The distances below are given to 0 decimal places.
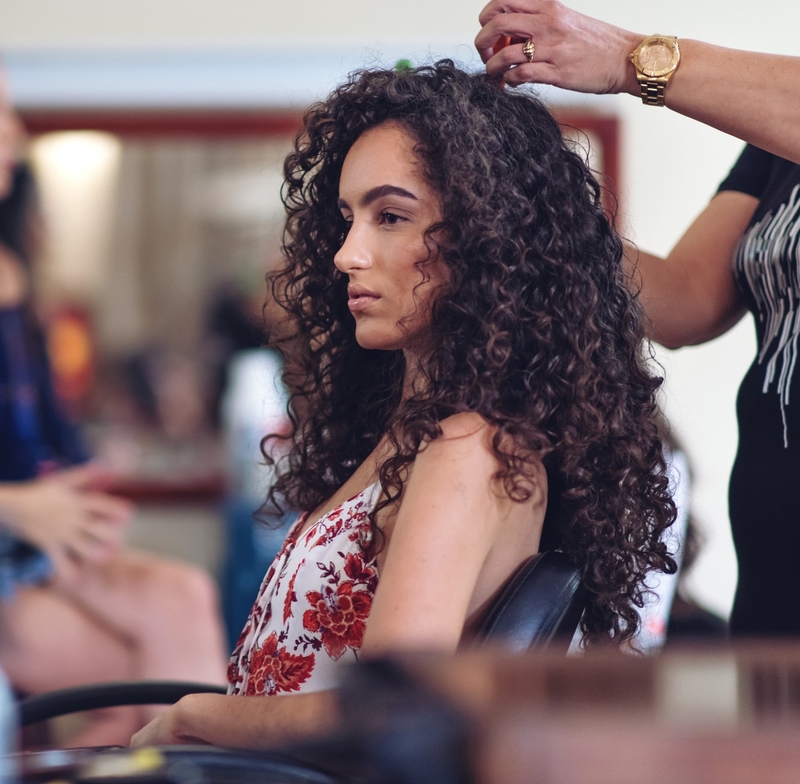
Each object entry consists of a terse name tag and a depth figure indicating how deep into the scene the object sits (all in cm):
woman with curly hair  181
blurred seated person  258
